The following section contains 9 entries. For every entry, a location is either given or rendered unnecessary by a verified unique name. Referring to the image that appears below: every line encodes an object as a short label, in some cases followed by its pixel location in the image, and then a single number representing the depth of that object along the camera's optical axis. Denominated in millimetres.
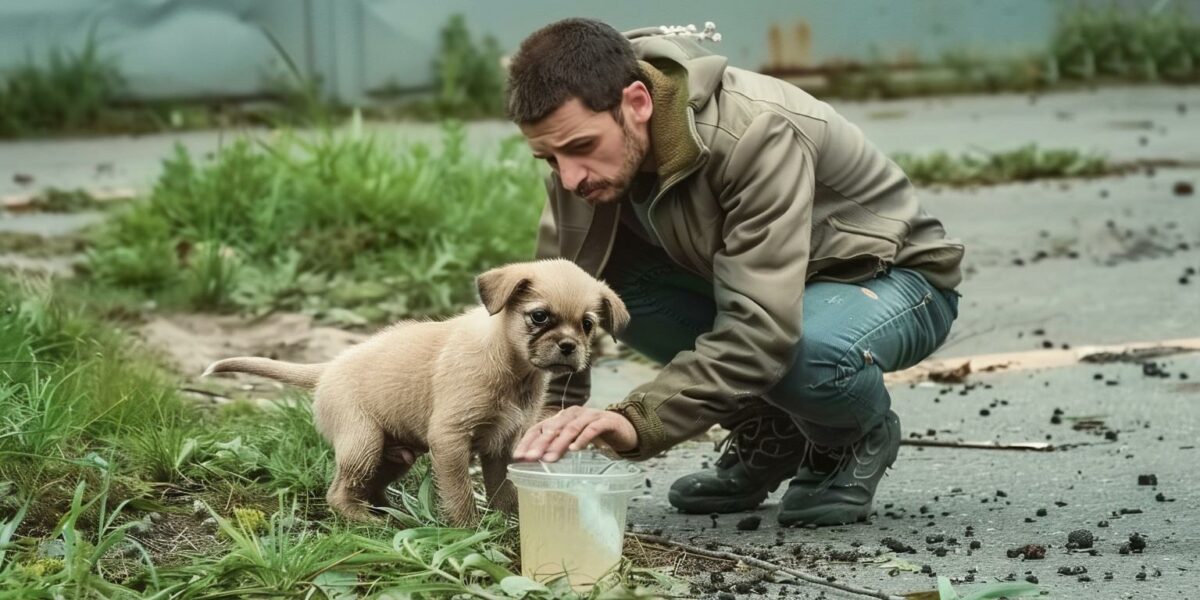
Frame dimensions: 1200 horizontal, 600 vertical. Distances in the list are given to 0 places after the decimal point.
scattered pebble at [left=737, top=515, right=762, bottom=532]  4789
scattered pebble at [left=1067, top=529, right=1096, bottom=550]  4383
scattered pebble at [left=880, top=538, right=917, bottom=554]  4395
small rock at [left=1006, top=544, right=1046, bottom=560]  4285
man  4203
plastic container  3824
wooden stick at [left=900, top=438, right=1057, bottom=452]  5609
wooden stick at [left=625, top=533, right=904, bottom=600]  3932
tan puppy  4152
